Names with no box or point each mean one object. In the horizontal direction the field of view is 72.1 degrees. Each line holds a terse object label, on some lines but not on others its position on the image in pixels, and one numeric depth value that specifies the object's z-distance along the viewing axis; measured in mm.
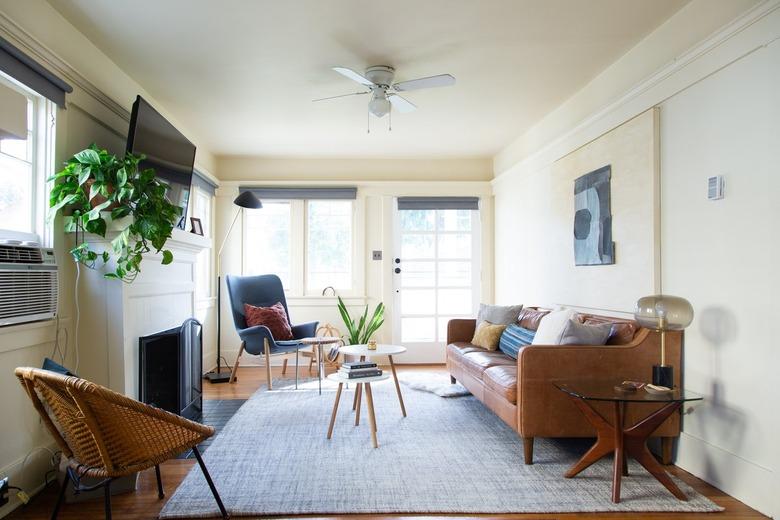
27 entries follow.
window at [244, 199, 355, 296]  6008
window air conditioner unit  2252
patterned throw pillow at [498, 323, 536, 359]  3712
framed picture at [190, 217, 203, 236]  4820
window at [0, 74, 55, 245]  2455
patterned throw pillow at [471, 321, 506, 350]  4172
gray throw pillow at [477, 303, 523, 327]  4398
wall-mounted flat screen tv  2965
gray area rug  2287
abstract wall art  3471
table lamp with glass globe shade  2453
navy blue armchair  4680
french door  6059
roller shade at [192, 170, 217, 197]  5121
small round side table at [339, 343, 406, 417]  3564
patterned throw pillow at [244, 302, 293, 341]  4934
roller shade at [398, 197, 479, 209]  6051
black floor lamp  5079
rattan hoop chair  1783
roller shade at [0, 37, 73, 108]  2258
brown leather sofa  2744
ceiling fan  3176
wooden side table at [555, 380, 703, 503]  2275
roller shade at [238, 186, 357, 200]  5973
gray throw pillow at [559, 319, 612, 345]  2877
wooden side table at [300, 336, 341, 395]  4555
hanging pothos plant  2521
